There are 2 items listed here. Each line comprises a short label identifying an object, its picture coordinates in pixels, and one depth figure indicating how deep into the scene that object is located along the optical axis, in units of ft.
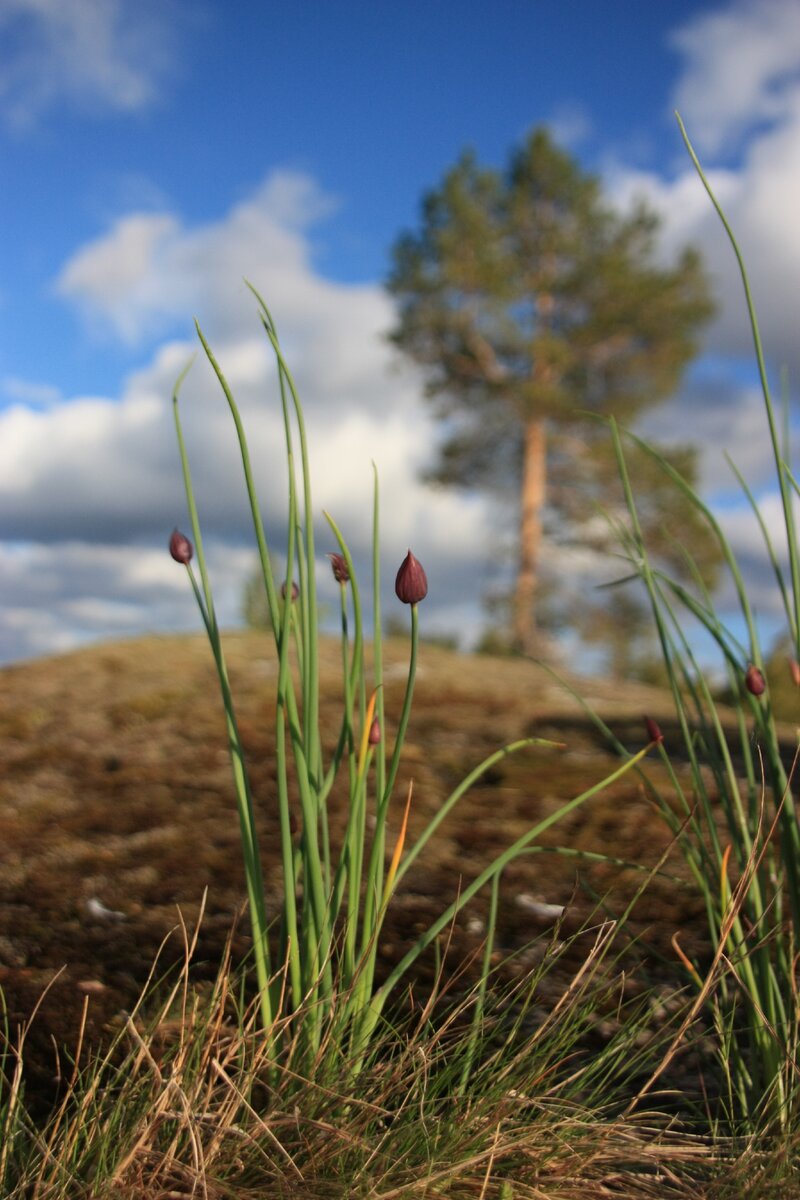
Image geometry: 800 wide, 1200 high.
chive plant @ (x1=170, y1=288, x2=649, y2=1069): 1.36
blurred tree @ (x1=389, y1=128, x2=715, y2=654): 35.63
